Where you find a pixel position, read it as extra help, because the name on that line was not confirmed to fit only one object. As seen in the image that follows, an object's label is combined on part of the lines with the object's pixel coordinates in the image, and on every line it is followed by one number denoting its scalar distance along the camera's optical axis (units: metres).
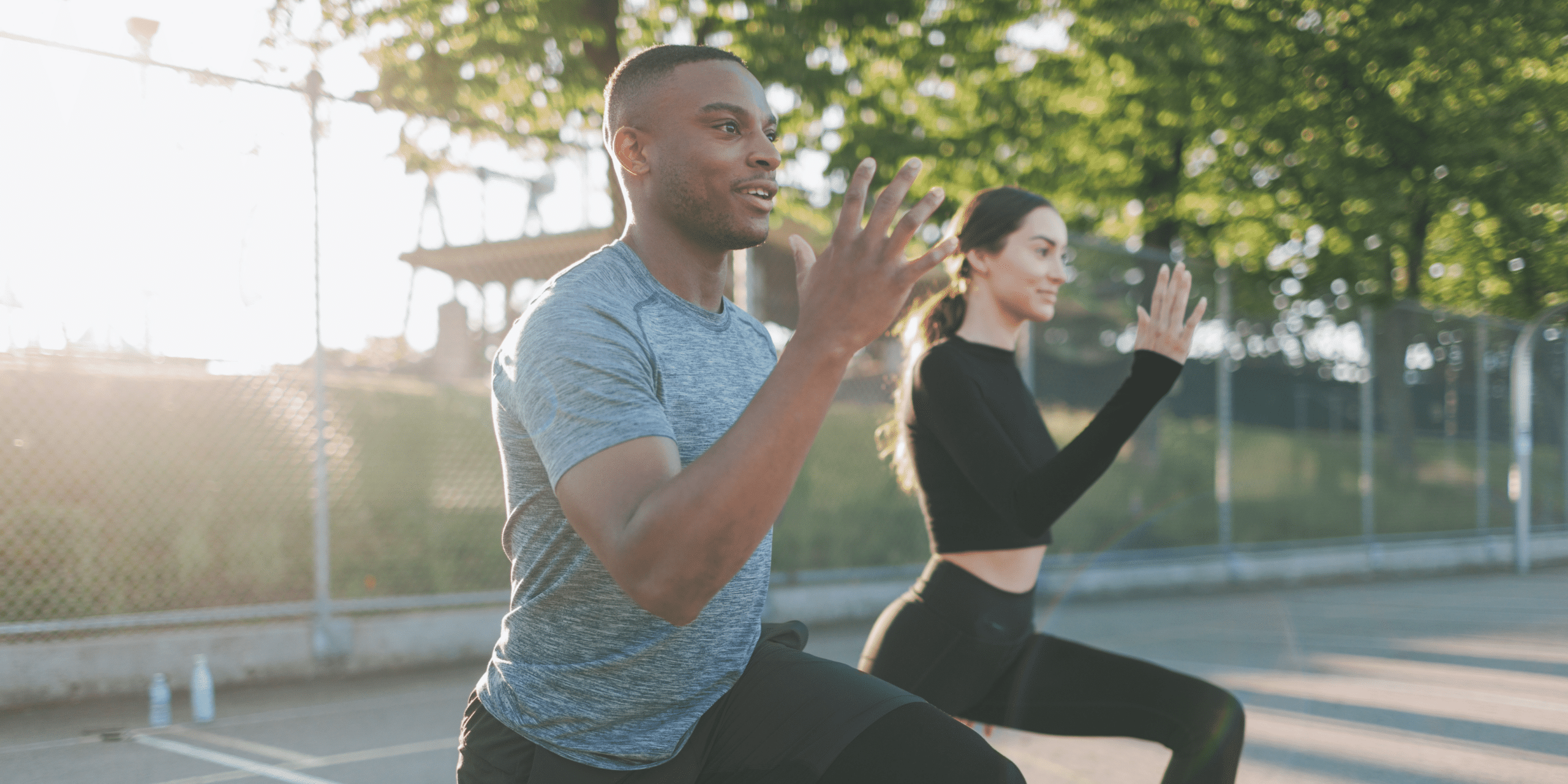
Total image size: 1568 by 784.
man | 1.40
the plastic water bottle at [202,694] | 5.96
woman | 2.72
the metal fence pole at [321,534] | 7.16
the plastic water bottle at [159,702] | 5.85
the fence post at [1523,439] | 14.88
